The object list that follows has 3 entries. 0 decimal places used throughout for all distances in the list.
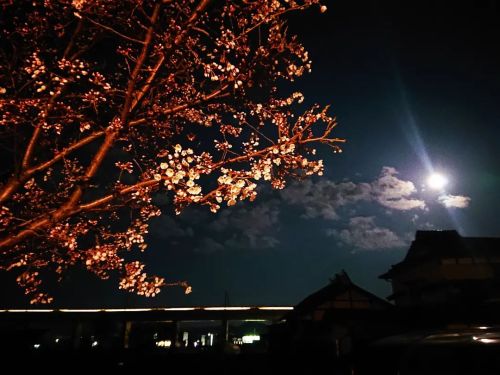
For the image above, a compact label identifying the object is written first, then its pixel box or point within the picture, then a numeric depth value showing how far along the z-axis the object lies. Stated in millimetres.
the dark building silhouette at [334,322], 19000
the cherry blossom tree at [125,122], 6648
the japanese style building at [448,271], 25781
